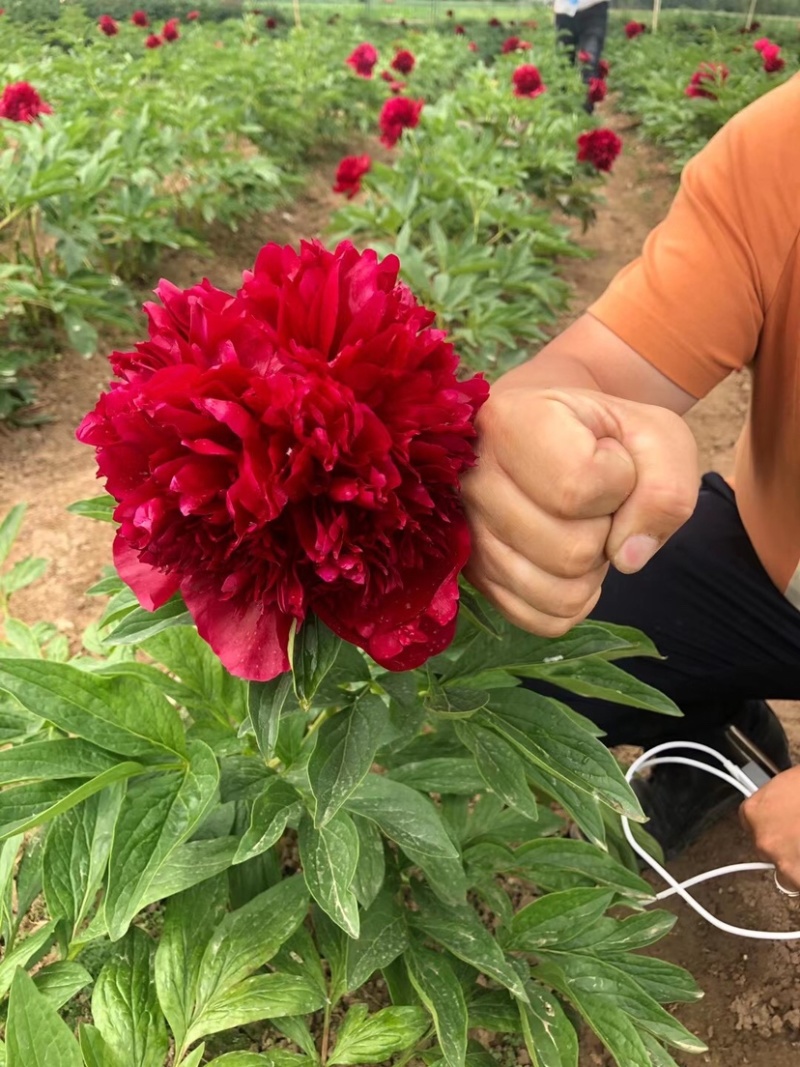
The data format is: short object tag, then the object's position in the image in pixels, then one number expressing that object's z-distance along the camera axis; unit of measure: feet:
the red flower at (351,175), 10.57
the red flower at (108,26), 13.52
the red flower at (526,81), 12.53
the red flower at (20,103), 9.45
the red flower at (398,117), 11.67
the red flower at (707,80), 18.02
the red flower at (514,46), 19.30
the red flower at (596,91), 17.35
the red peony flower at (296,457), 1.74
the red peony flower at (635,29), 24.99
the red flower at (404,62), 16.56
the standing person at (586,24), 22.06
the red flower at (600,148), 12.55
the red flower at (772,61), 18.26
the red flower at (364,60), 17.76
